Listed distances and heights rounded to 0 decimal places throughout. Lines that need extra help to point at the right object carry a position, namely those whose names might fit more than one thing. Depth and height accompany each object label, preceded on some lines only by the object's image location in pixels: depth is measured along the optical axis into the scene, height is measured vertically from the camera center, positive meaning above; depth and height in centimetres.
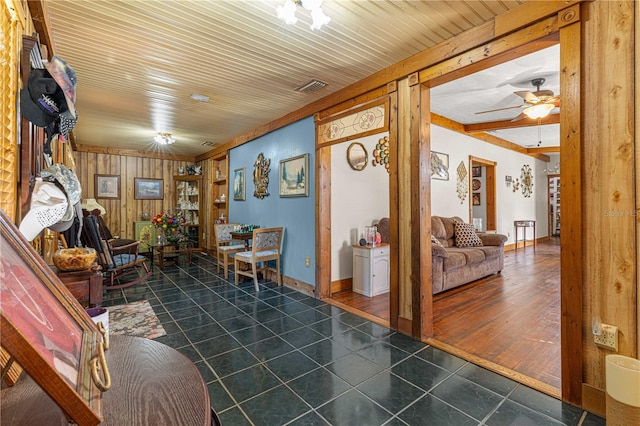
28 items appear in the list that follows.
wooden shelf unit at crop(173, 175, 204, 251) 742 +18
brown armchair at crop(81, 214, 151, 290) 344 -62
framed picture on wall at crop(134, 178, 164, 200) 702 +54
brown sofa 378 -66
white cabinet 396 -80
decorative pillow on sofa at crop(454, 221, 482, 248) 486 -44
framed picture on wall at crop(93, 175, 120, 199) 655 +57
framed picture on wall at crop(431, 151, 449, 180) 534 +81
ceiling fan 356 +133
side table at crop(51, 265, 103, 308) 158 -39
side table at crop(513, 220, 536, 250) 780 -43
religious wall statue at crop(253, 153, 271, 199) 495 +59
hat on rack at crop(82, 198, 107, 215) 579 +13
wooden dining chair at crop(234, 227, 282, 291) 418 -57
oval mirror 432 +79
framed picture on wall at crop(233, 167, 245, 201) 575 +52
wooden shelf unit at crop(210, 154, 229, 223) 692 +50
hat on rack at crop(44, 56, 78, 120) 142 +65
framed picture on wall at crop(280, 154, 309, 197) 406 +49
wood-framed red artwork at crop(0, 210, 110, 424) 42 -21
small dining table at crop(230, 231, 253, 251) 475 -39
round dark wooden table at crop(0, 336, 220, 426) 60 -41
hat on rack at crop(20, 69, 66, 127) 139 +54
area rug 283 -113
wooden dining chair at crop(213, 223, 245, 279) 489 -58
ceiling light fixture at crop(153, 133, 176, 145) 527 +130
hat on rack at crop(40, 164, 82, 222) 144 +15
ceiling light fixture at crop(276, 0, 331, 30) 172 +118
